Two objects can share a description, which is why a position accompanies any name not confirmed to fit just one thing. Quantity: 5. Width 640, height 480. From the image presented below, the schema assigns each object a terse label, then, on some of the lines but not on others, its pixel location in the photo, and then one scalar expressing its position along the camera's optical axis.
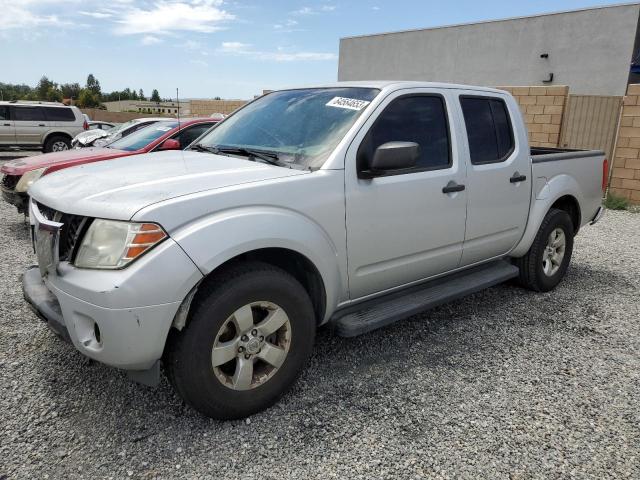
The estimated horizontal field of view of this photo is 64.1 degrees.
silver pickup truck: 2.32
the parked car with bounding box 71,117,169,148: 9.57
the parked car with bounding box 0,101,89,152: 16.86
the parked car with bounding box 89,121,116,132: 20.48
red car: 6.34
